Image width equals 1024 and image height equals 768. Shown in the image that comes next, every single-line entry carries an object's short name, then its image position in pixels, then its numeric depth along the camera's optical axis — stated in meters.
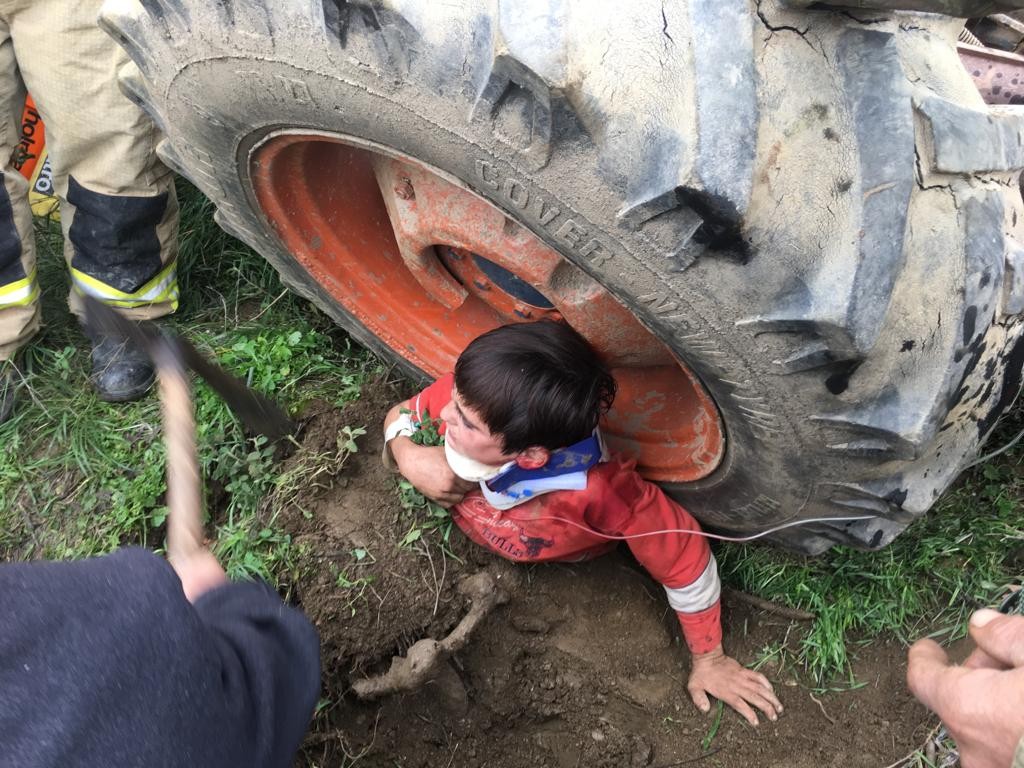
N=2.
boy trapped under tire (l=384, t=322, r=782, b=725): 1.62
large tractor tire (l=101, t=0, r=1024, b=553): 1.04
